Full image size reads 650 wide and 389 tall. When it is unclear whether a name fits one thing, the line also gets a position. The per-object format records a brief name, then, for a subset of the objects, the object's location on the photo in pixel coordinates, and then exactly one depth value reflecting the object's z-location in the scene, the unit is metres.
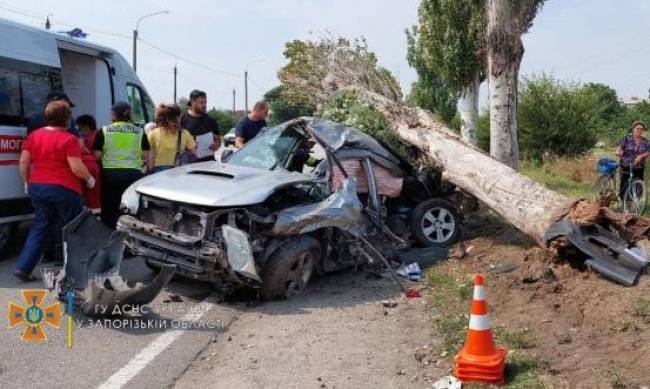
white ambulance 7.12
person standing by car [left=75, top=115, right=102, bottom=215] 7.34
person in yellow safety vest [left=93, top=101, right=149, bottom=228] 7.32
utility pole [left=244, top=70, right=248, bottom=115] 67.88
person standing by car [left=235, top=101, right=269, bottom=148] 9.12
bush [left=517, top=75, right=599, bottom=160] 20.31
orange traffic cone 4.00
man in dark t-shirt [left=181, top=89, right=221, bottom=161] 8.80
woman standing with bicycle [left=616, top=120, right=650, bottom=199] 11.04
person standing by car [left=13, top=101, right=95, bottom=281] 6.23
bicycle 10.92
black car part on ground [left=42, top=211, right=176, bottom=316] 5.21
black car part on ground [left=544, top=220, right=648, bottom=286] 5.80
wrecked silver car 5.59
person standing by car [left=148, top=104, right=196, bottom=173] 7.96
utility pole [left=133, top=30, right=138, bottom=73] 33.06
